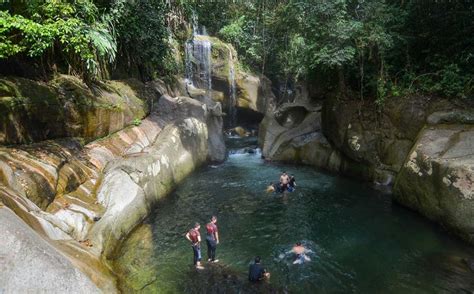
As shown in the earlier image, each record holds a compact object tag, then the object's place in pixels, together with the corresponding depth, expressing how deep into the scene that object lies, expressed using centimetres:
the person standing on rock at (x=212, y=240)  1116
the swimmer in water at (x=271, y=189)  1805
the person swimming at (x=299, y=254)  1148
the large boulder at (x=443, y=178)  1178
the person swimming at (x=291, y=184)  1784
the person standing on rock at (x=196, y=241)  1090
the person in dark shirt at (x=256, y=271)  1002
